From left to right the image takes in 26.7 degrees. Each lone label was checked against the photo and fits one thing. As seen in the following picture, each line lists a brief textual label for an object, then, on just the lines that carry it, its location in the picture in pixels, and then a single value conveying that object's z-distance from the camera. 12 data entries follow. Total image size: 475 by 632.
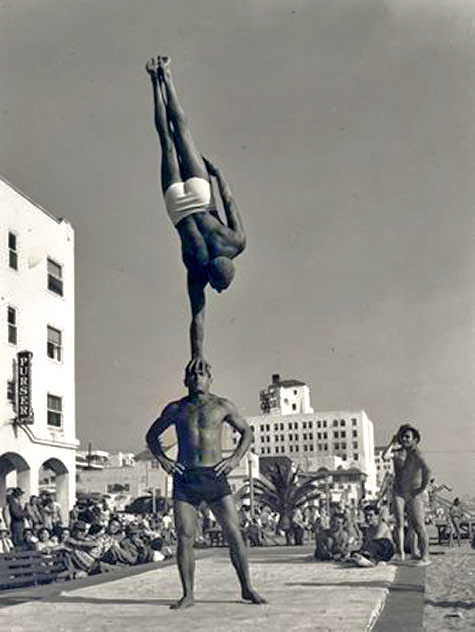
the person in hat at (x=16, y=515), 17.02
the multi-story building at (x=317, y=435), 183.00
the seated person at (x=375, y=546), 12.88
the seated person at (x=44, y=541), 14.74
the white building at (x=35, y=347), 25.88
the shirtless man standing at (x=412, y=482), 13.41
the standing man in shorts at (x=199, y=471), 7.89
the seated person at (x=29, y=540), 14.77
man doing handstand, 8.09
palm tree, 25.12
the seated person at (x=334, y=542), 14.98
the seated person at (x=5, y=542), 14.70
